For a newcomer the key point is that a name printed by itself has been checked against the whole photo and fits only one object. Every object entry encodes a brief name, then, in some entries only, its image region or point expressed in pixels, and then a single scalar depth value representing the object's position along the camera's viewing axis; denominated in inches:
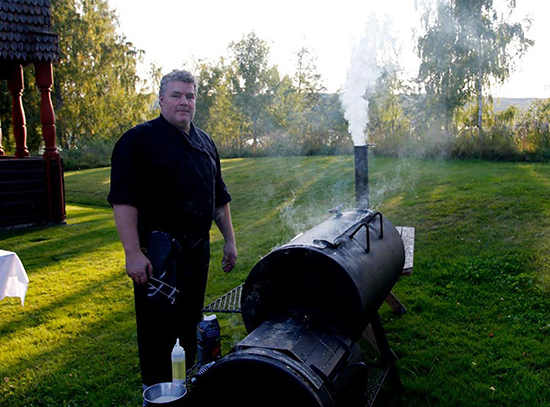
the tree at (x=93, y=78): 1066.7
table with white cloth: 154.9
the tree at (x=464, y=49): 716.0
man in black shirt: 102.8
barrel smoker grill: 76.2
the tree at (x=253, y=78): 1282.0
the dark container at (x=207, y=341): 115.6
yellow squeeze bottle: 99.0
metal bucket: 93.7
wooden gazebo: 352.2
